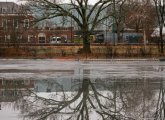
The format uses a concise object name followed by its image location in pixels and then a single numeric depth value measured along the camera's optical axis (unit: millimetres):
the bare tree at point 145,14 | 70500
